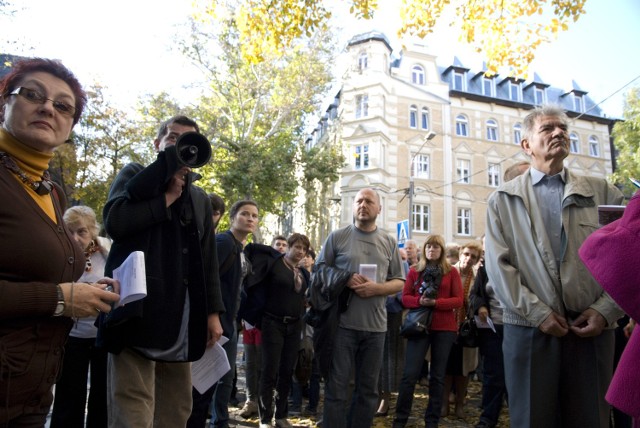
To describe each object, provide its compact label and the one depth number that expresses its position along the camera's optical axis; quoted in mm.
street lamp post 20812
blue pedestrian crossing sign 17453
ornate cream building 32312
